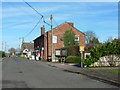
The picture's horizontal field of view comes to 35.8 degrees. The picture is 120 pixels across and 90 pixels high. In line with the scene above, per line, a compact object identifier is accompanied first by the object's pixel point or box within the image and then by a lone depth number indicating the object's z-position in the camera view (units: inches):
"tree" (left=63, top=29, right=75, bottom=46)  1765.5
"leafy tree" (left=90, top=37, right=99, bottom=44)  2657.5
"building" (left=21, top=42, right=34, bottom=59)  3138.8
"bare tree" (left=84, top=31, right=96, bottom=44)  2627.0
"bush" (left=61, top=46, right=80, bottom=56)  1217.8
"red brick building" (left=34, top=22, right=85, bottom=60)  1730.1
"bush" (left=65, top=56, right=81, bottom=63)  1083.8
